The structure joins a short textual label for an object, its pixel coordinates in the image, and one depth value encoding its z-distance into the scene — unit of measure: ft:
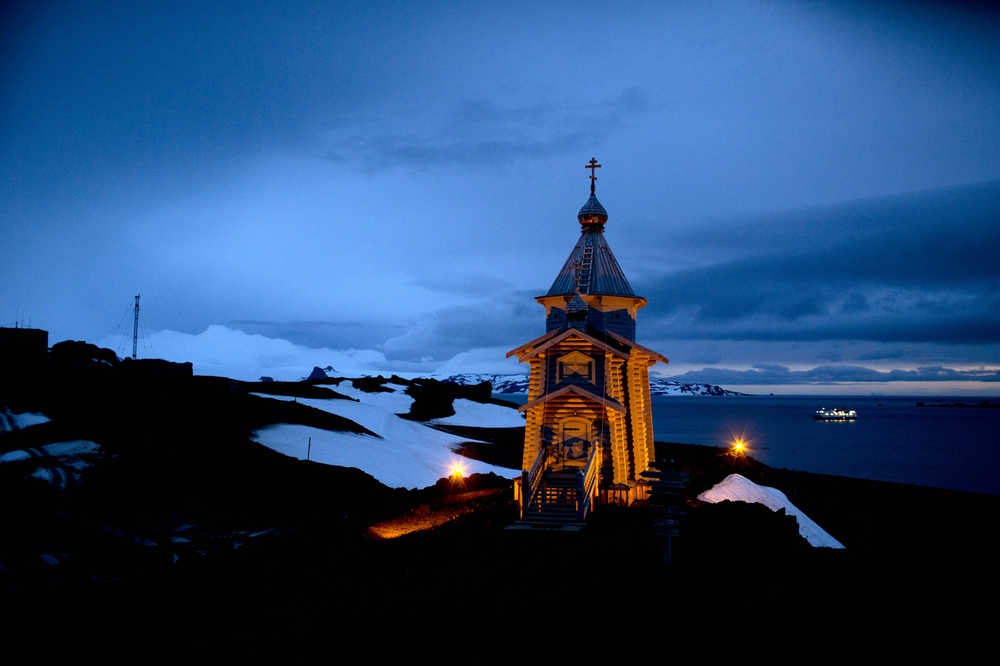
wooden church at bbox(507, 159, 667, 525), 73.05
